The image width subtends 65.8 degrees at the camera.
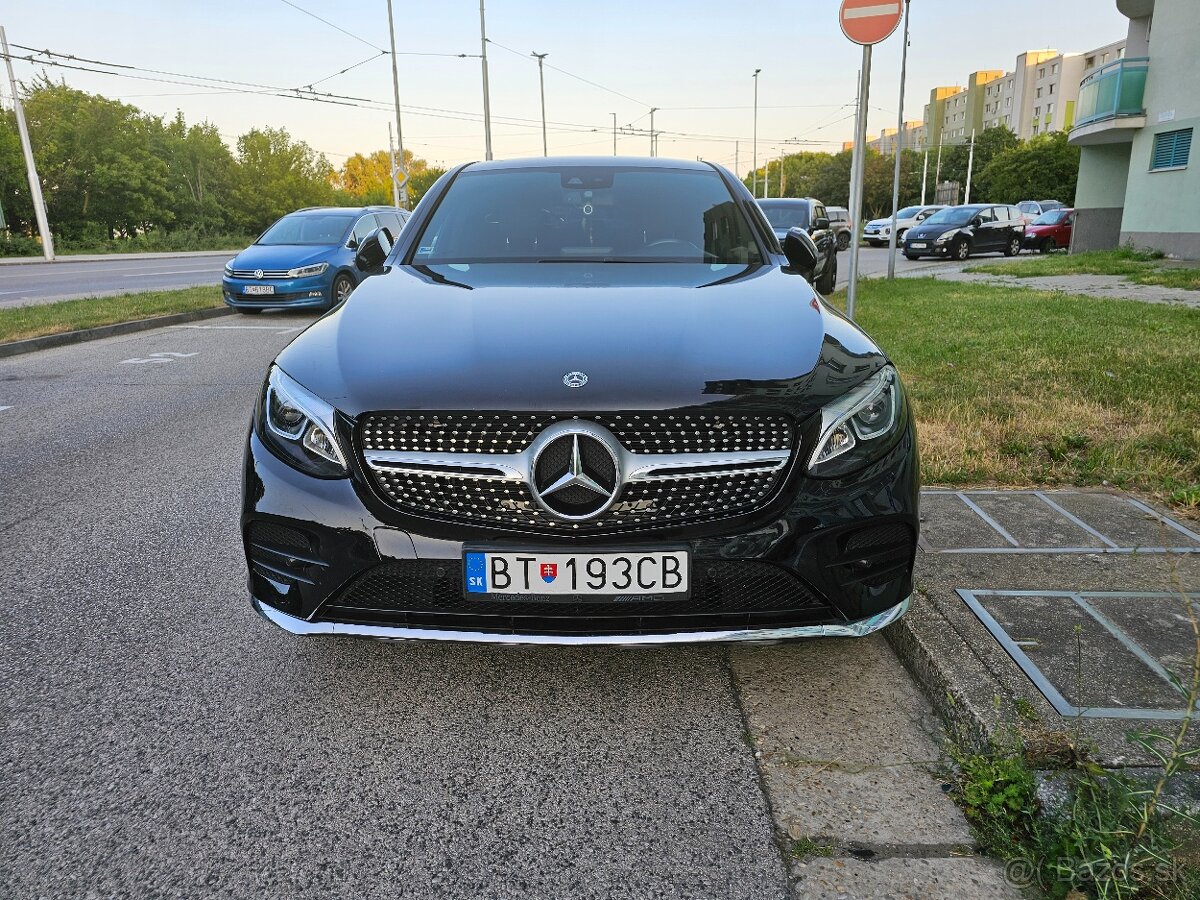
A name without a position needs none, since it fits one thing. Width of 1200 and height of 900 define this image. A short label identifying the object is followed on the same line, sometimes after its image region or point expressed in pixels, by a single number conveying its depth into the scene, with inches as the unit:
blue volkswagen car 506.9
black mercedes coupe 86.8
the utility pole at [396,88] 1537.9
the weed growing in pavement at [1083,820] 68.1
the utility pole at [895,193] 671.1
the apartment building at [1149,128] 738.2
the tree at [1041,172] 2503.7
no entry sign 253.6
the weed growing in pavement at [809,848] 76.5
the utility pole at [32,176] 1200.8
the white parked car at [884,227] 1357.0
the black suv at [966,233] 1024.2
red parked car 1110.4
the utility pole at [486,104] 1640.0
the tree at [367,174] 4089.6
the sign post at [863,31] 253.8
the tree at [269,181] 2765.7
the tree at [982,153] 3207.7
